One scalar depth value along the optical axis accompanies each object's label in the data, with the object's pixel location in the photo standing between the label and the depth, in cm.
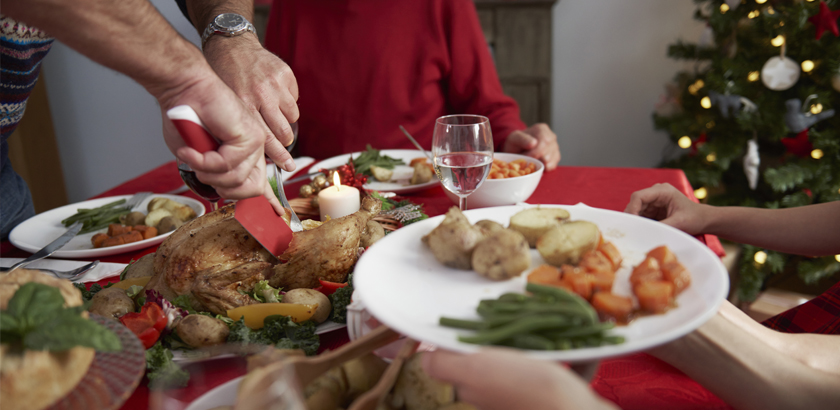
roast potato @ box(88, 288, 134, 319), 91
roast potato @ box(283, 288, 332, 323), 90
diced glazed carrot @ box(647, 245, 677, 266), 66
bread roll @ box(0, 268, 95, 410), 49
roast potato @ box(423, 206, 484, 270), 70
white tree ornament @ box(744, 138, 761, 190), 284
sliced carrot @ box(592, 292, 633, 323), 56
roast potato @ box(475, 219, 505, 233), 79
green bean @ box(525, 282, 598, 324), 53
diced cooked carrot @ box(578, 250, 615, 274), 64
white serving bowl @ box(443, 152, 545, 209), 145
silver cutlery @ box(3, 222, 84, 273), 120
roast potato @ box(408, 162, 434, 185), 175
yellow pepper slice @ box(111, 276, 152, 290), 106
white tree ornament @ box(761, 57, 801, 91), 261
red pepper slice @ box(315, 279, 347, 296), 99
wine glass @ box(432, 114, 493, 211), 114
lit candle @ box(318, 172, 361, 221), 140
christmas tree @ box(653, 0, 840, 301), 259
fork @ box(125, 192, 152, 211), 168
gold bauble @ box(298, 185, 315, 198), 162
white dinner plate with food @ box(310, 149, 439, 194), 173
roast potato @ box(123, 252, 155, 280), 113
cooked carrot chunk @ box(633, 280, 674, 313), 57
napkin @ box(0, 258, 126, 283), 121
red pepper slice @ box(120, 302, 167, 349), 83
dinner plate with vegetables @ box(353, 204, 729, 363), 53
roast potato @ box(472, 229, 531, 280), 65
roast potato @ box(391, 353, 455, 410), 60
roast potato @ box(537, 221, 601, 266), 69
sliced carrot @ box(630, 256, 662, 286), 61
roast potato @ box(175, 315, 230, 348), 84
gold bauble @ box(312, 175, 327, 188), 162
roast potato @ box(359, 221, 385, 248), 116
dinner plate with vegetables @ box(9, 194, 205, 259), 137
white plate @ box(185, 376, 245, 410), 59
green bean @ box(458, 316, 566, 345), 53
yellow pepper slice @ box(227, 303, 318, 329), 87
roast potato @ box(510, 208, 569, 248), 77
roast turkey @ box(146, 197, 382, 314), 96
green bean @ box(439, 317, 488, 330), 56
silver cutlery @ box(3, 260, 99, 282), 117
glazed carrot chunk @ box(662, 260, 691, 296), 61
